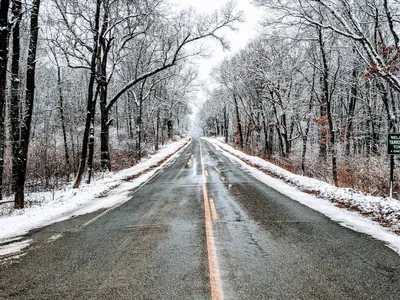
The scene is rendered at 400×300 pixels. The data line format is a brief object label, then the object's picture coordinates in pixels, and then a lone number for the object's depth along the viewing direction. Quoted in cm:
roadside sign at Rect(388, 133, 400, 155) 822
